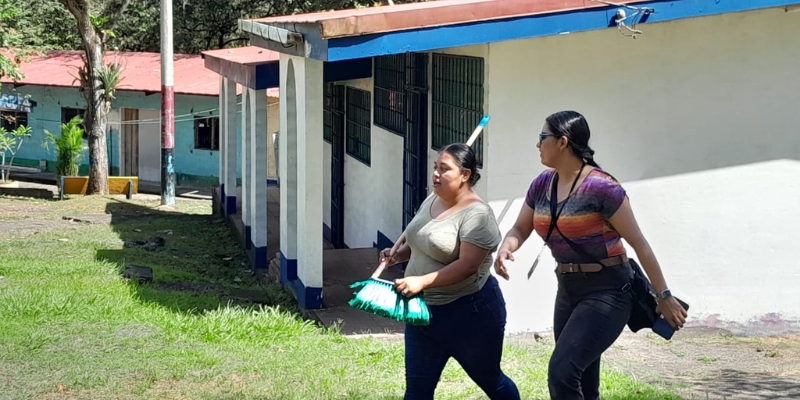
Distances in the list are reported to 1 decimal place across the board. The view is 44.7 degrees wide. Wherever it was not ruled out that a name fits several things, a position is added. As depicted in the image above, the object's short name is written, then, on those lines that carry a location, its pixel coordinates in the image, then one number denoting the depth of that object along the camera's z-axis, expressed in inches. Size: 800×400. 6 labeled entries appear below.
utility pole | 788.0
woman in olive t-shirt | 171.8
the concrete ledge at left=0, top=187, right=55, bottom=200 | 887.1
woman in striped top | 167.9
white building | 293.4
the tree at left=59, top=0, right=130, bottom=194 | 862.5
